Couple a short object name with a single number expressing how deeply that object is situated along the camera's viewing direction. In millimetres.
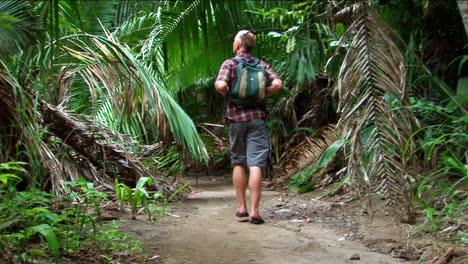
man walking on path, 3709
